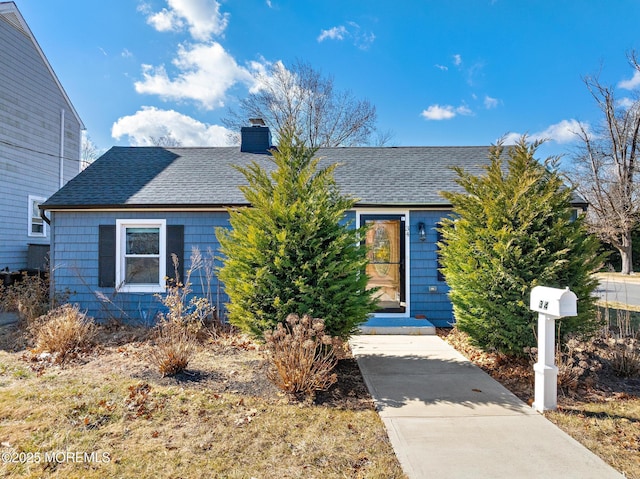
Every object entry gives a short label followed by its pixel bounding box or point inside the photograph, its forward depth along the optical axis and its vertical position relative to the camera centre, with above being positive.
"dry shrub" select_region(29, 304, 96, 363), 4.96 -1.29
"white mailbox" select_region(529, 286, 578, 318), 3.35 -0.52
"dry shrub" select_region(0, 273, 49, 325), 6.58 -1.13
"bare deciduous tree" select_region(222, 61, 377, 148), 21.61 +8.55
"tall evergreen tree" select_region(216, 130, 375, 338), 4.17 -0.16
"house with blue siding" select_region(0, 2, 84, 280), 10.52 +3.23
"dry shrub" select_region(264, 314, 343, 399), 3.64 -1.16
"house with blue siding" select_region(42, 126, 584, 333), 7.18 +0.06
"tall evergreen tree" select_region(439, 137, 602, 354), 4.28 -0.08
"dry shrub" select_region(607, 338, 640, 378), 4.33 -1.36
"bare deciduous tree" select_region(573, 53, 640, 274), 21.75 +5.39
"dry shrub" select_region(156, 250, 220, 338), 5.19 -1.12
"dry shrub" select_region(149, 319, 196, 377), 4.19 -1.30
